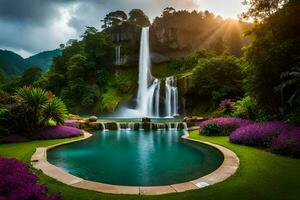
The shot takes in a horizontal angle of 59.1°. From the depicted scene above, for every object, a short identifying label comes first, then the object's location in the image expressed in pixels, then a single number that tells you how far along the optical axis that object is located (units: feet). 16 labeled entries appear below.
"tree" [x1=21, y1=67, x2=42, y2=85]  193.98
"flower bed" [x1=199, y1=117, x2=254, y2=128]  48.29
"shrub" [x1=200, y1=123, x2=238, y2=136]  48.39
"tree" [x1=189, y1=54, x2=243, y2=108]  94.07
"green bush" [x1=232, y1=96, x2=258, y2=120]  52.24
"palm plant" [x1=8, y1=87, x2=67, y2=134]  46.03
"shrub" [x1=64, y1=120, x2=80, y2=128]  61.94
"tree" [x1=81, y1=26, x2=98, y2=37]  182.80
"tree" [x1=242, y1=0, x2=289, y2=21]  44.37
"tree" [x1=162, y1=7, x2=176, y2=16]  191.47
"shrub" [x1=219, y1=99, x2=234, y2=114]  68.50
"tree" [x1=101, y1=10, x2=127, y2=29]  215.10
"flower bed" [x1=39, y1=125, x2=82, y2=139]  47.30
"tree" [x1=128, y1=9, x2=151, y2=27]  224.53
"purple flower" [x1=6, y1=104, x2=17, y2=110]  46.07
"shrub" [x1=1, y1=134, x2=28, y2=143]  42.79
